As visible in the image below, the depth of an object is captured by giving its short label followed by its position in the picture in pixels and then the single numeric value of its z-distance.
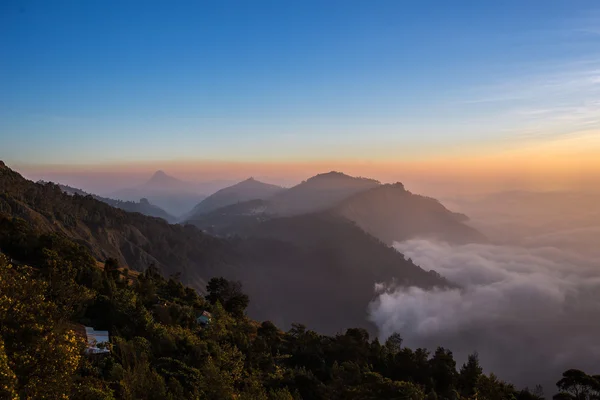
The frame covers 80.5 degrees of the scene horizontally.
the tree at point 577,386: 48.28
